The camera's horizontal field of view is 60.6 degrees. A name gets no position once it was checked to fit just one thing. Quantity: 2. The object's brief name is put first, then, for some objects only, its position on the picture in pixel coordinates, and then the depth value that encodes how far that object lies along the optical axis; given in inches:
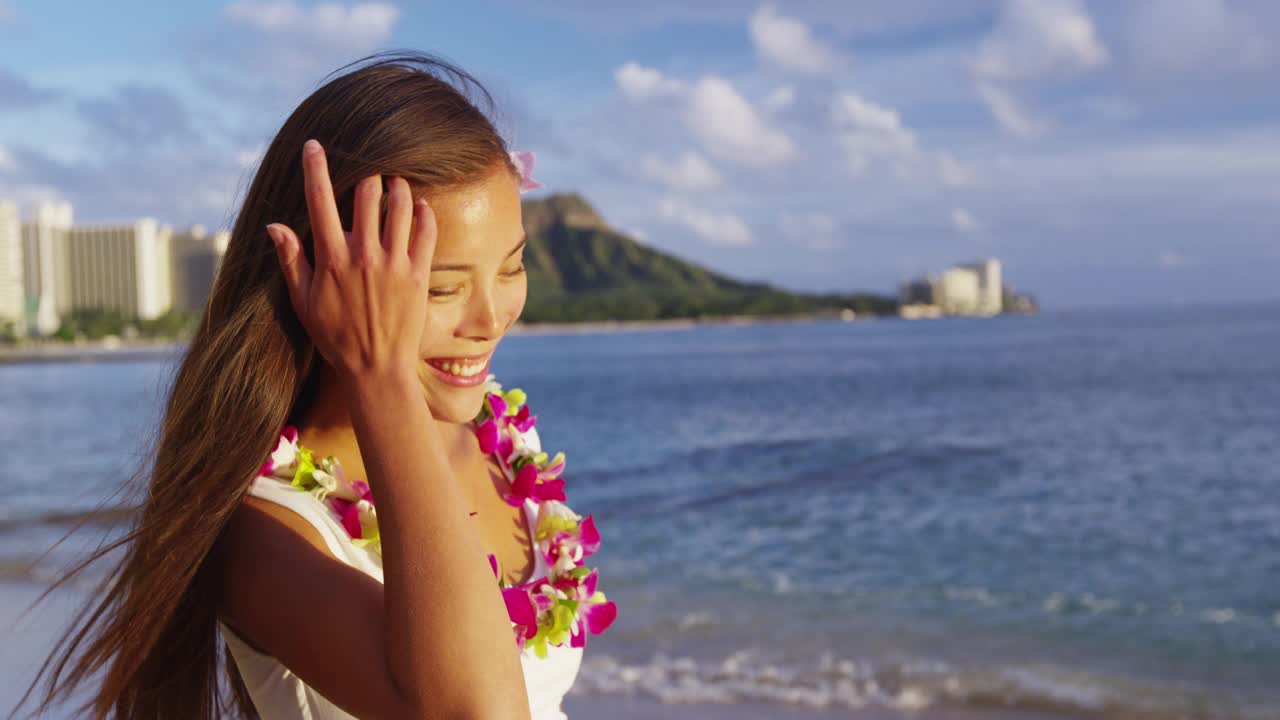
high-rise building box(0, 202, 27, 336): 5098.4
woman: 51.3
